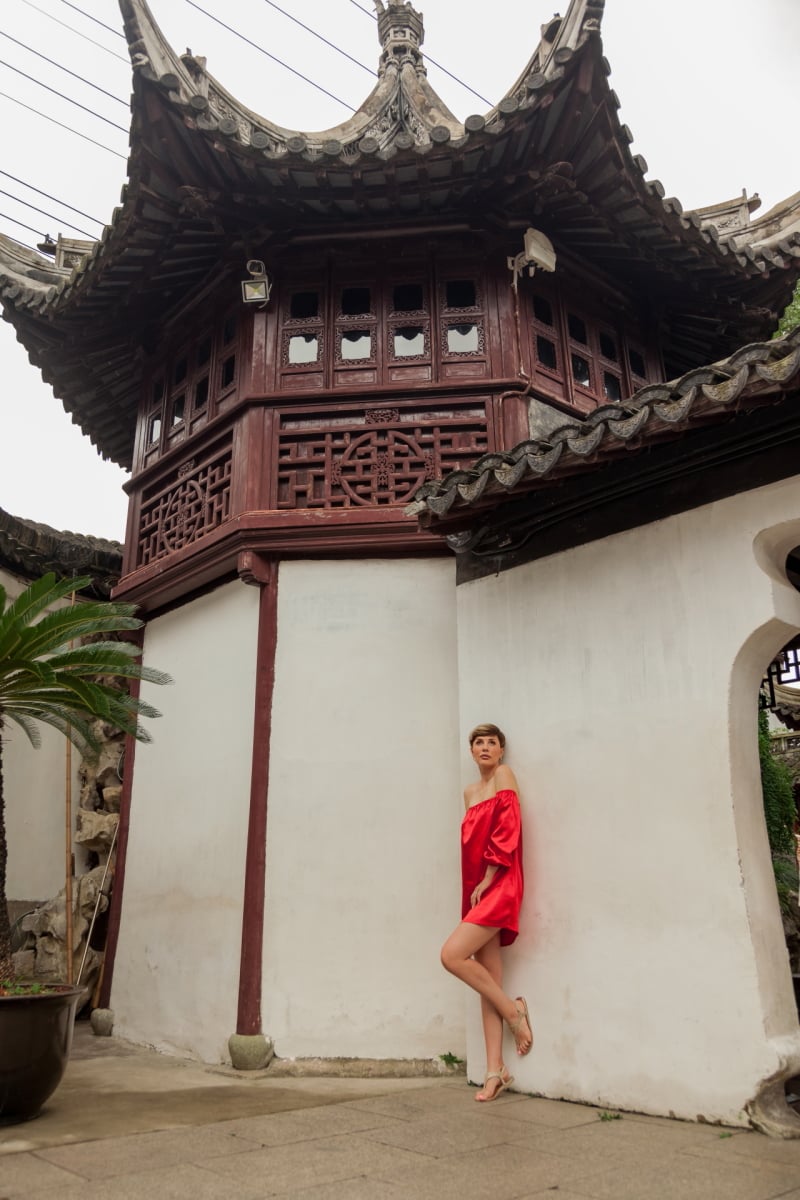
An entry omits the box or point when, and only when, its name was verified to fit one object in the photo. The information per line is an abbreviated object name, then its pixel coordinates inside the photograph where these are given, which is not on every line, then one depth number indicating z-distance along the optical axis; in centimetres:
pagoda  604
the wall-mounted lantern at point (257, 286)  757
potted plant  462
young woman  520
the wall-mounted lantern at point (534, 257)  743
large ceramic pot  455
